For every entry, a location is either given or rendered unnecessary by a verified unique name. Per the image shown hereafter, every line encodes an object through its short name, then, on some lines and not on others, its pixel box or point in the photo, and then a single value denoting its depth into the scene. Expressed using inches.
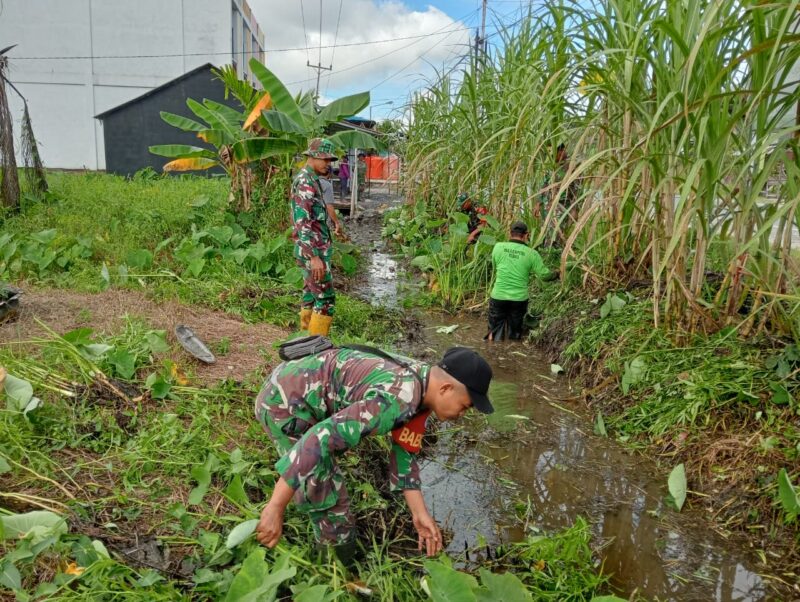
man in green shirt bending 210.7
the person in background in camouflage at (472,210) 283.1
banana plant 276.7
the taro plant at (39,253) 222.7
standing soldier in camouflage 184.1
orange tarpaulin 1024.4
